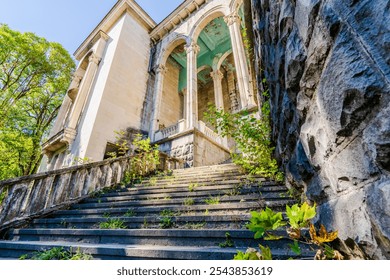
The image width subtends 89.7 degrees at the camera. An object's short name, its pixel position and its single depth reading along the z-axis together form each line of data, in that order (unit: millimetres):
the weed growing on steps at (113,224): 3176
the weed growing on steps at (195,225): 2686
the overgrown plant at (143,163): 6811
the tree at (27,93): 12406
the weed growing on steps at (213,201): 3382
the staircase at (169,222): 2160
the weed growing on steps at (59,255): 2208
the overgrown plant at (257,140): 3812
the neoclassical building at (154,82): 9961
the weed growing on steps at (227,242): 2172
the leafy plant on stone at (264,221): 1071
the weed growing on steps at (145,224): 3089
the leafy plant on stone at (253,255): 1017
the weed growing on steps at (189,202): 3607
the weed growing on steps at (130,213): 3613
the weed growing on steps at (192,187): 4352
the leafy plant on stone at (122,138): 10739
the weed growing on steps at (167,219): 2949
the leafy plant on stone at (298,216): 1065
